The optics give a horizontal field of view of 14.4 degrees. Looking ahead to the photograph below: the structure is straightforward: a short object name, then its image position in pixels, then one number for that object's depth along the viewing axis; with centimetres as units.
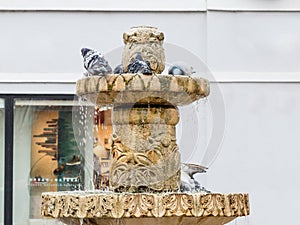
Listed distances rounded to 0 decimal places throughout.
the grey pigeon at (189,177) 920
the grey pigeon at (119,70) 910
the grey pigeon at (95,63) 870
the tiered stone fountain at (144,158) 813
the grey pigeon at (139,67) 872
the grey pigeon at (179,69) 897
